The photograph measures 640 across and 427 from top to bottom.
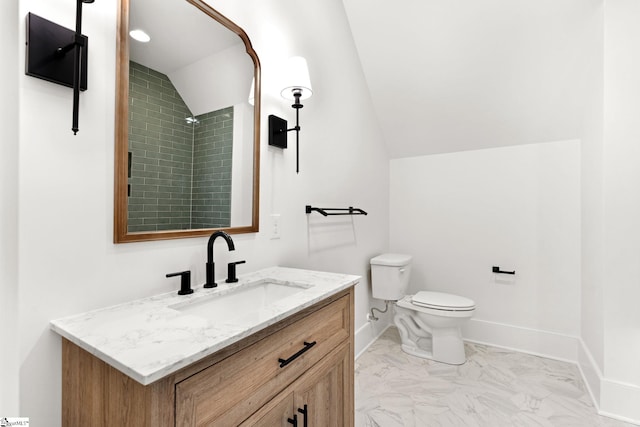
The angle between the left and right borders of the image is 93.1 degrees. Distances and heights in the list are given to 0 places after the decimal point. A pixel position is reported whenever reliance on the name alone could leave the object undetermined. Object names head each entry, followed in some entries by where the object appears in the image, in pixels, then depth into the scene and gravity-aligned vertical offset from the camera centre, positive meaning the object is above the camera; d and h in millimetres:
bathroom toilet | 2262 -751
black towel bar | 1862 +21
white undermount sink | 1079 -343
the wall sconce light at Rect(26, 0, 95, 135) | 792 +430
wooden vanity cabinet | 640 -440
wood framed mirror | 1010 +349
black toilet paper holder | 2600 -482
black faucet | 1165 -201
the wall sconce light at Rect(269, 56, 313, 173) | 1548 +643
